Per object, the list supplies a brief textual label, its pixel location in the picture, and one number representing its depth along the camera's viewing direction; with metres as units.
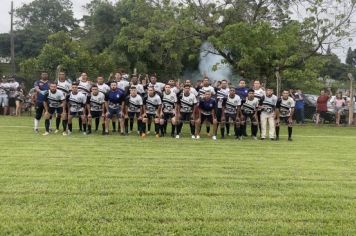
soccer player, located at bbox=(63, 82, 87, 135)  16.28
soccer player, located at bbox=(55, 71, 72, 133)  16.74
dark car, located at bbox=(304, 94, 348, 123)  25.48
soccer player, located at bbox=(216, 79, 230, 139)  16.77
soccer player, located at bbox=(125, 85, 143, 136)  16.52
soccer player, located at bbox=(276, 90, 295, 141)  16.91
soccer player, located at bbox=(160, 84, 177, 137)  16.50
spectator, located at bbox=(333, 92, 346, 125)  24.67
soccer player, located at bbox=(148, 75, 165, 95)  17.53
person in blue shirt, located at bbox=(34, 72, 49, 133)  16.20
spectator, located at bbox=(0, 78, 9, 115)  23.44
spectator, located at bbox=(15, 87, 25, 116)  23.41
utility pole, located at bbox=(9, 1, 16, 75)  45.58
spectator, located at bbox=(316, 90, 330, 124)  25.06
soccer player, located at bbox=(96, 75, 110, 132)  16.69
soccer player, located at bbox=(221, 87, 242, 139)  16.59
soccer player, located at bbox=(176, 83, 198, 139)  16.44
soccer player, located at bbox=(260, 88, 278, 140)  16.81
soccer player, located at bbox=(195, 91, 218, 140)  16.39
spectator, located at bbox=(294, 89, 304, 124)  24.68
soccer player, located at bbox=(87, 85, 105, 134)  16.47
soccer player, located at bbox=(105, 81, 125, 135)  16.61
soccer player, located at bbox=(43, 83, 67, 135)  16.17
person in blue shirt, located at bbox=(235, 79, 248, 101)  17.27
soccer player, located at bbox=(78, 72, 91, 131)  16.98
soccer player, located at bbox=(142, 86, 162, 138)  16.33
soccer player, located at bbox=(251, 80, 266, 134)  16.91
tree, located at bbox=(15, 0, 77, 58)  74.57
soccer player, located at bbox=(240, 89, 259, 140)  16.72
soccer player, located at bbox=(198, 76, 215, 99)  16.72
